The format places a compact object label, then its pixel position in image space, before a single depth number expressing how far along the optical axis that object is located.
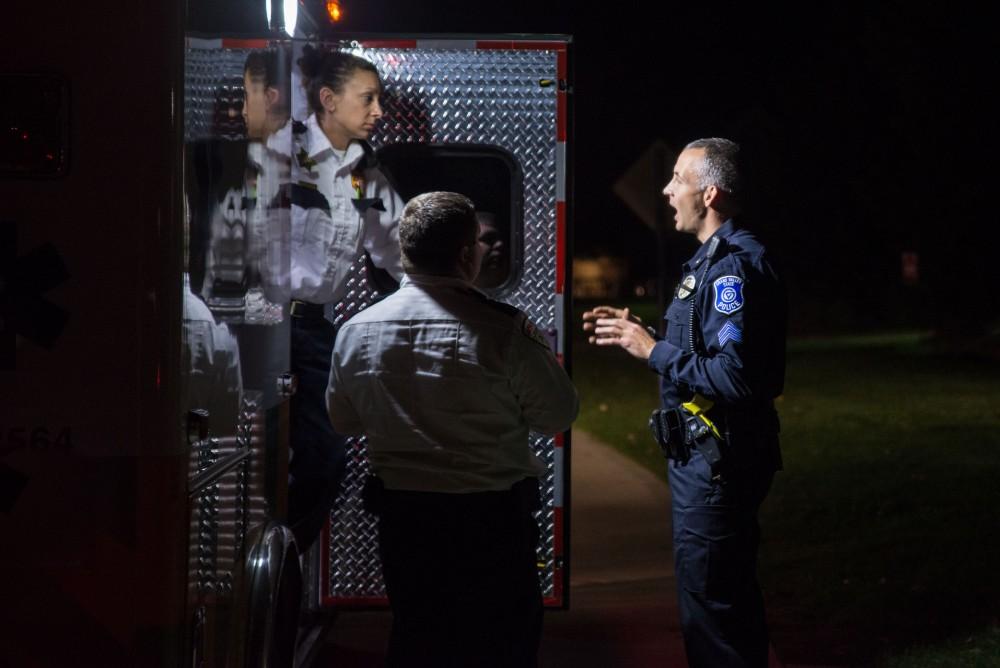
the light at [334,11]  5.10
